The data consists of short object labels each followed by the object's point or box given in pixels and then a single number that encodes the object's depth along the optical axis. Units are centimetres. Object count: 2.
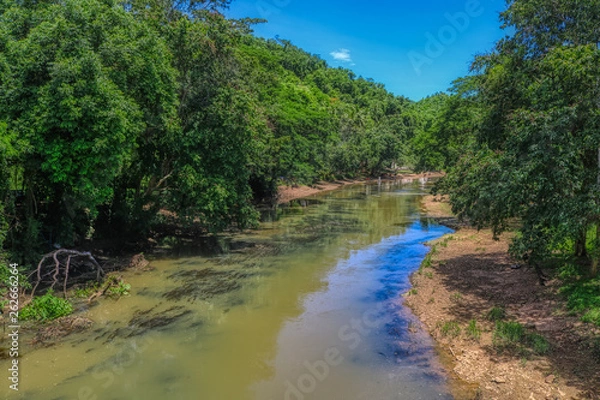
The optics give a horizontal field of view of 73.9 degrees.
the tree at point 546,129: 1022
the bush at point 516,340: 982
